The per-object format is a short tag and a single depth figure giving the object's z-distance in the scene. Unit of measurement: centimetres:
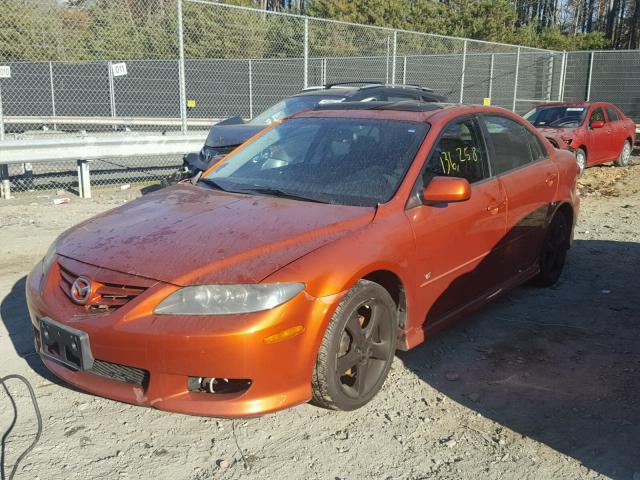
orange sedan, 289
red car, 1224
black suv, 872
